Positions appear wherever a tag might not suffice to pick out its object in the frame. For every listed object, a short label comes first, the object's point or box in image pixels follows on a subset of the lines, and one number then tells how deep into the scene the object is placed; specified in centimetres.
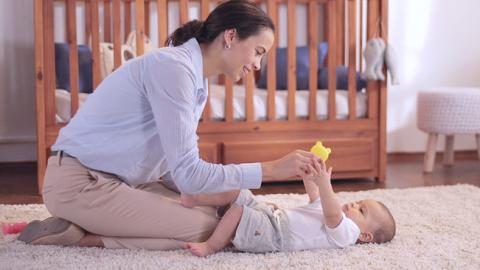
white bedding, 275
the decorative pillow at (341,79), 290
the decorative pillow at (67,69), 296
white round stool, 310
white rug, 151
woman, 145
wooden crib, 262
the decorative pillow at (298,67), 314
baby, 158
